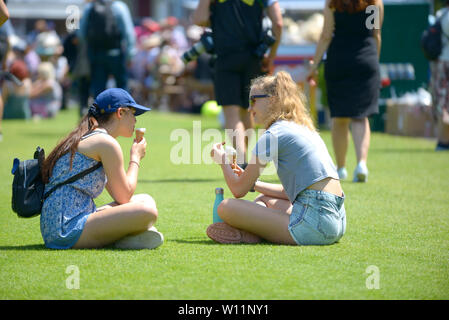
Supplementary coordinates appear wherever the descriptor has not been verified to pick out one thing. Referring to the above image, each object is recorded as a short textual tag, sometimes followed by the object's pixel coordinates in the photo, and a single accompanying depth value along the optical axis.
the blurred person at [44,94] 38.28
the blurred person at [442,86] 21.66
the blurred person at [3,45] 23.06
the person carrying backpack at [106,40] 24.87
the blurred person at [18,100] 35.87
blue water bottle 10.51
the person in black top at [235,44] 15.69
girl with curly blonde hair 9.55
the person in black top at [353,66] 15.64
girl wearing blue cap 9.34
